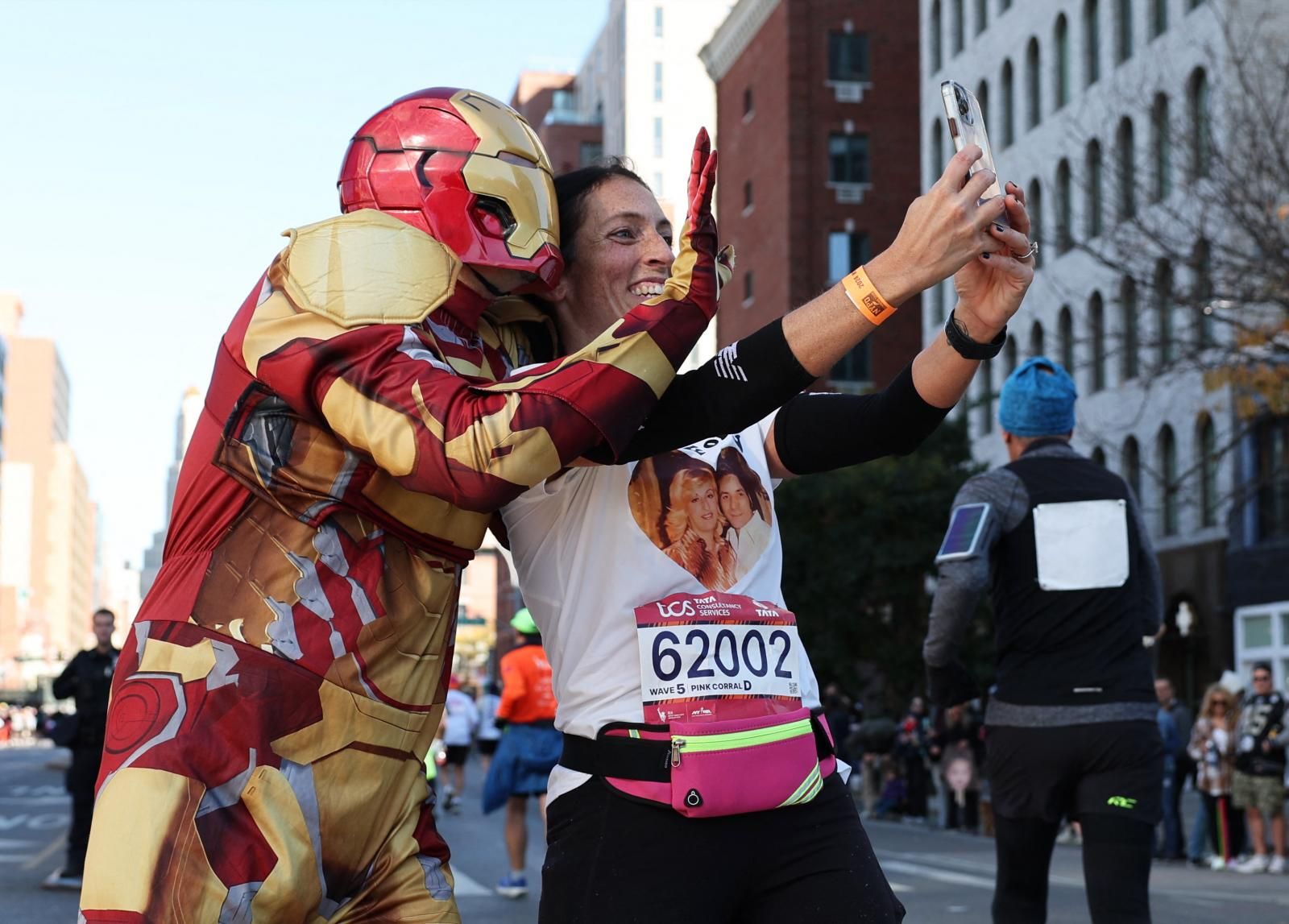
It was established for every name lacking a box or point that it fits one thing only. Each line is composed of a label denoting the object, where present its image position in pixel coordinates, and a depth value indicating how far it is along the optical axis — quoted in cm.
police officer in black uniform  1256
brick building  5675
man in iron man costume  247
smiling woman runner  290
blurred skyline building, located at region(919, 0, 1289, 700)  3120
